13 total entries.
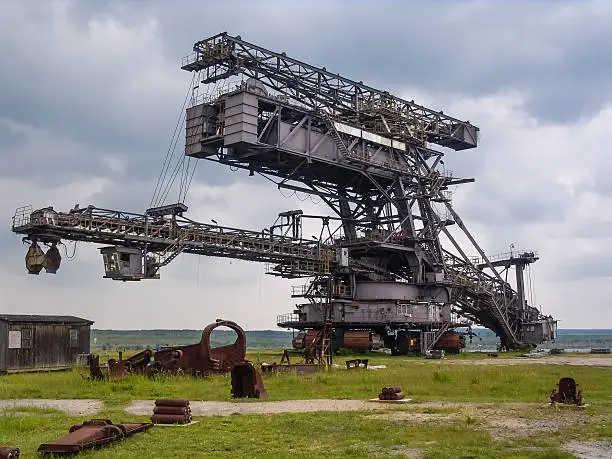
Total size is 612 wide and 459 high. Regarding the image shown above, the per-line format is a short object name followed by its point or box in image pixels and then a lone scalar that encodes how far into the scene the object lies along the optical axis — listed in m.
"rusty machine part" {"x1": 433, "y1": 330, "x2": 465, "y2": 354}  58.78
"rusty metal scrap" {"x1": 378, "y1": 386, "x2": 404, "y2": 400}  20.06
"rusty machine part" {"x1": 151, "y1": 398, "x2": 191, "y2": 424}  15.33
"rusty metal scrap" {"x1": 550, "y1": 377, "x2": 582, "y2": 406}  18.77
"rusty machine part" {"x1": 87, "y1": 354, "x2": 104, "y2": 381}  26.23
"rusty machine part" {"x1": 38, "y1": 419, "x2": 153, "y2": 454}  11.66
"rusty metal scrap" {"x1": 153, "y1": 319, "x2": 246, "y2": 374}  27.75
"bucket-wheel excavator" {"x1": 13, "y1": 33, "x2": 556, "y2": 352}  42.69
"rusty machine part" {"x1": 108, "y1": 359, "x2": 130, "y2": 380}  26.20
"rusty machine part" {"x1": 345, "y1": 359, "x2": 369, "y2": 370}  33.35
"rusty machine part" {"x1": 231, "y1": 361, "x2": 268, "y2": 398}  21.34
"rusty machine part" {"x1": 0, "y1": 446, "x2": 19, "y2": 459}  10.70
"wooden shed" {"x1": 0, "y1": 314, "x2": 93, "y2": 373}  34.19
